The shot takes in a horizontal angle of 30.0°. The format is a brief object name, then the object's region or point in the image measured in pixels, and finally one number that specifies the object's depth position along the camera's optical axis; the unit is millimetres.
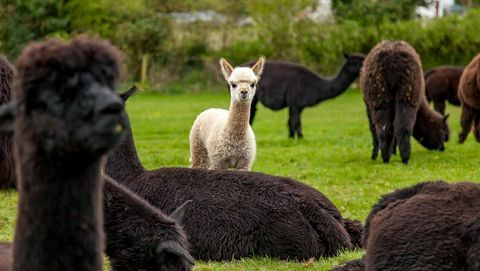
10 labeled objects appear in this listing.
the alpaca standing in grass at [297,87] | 21047
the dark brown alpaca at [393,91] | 14312
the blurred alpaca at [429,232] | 4934
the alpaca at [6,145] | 6984
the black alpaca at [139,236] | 5727
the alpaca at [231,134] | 10242
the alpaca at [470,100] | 19672
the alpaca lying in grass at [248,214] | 7492
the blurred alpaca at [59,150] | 3473
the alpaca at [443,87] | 26438
